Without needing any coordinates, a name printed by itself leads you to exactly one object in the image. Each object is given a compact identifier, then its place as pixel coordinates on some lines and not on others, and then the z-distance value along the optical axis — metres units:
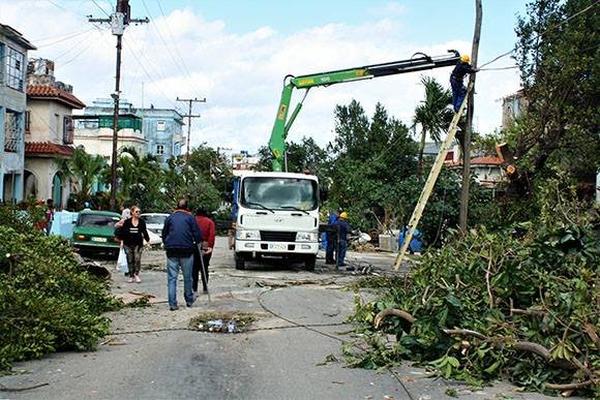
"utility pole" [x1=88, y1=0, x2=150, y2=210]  35.75
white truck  20.48
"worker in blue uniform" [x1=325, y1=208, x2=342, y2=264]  22.84
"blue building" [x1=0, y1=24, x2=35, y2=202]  34.97
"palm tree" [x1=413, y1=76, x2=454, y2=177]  28.30
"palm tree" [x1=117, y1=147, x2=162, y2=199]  47.28
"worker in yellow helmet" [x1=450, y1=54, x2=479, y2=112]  16.47
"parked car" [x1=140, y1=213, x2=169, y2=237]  33.79
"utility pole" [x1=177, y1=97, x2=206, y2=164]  76.32
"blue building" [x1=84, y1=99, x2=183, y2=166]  96.88
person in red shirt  15.08
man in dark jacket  13.33
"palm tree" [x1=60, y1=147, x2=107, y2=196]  43.06
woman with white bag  18.25
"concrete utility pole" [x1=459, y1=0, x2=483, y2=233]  18.53
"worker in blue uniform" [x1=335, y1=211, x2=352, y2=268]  22.44
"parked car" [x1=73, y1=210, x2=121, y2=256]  24.78
